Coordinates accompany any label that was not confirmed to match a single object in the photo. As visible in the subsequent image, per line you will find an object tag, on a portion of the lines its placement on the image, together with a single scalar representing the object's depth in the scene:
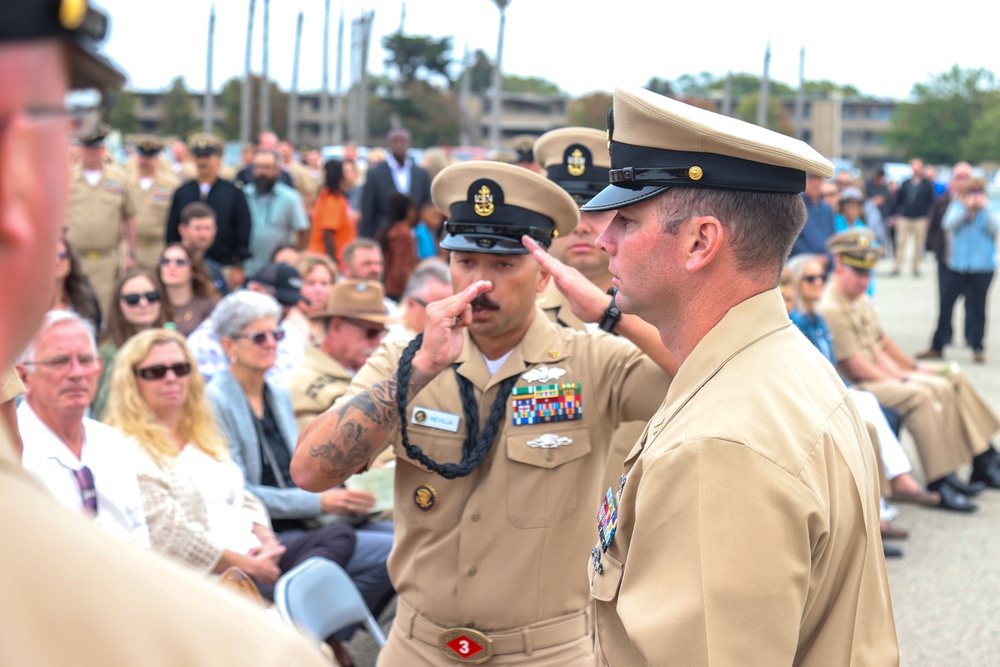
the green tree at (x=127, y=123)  49.78
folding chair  3.65
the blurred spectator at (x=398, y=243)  9.96
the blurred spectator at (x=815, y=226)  11.83
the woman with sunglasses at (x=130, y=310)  6.23
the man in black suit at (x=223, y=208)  9.88
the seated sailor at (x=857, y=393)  7.24
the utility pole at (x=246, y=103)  44.00
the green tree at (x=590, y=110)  69.31
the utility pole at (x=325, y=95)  49.52
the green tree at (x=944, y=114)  79.19
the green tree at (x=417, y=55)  66.94
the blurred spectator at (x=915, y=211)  22.03
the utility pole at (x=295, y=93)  51.22
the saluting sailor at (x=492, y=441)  2.76
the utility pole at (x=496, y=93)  38.96
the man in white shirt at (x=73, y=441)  3.87
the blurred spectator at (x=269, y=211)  10.96
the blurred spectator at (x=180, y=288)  7.23
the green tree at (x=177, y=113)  68.12
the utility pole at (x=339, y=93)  48.84
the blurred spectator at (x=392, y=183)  11.31
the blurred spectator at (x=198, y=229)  8.59
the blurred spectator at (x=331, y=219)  11.83
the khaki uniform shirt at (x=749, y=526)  1.65
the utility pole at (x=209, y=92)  41.98
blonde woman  4.32
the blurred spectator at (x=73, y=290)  6.64
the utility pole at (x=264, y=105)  45.31
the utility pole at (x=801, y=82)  59.72
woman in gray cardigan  4.96
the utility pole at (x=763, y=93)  46.00
